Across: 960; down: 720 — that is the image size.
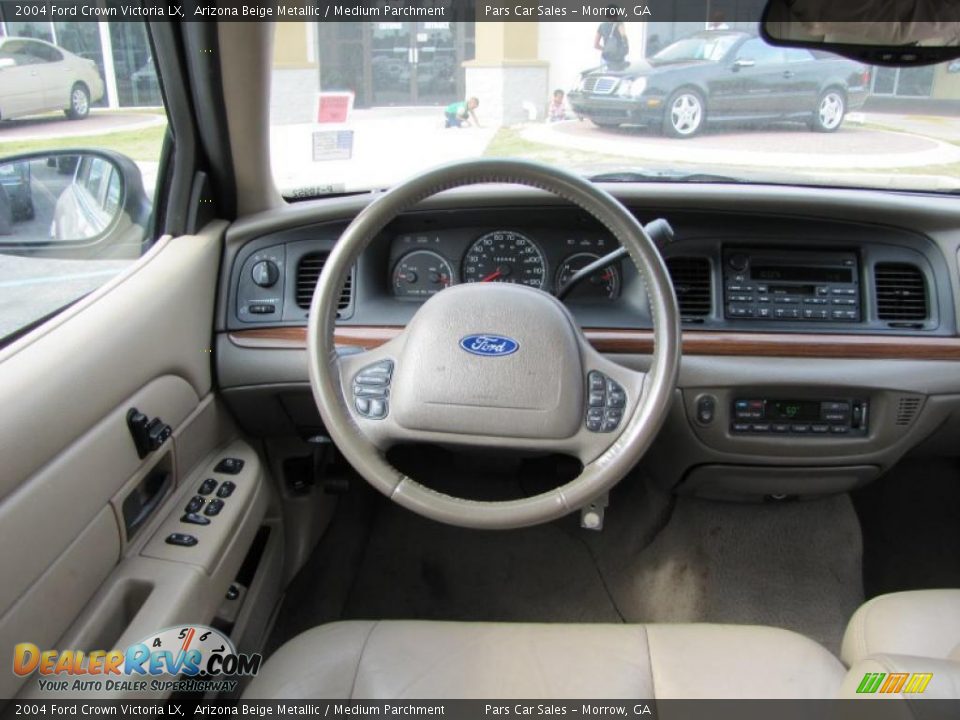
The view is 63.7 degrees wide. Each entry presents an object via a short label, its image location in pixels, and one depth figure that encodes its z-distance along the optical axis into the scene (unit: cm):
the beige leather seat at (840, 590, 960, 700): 137
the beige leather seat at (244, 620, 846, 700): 137
